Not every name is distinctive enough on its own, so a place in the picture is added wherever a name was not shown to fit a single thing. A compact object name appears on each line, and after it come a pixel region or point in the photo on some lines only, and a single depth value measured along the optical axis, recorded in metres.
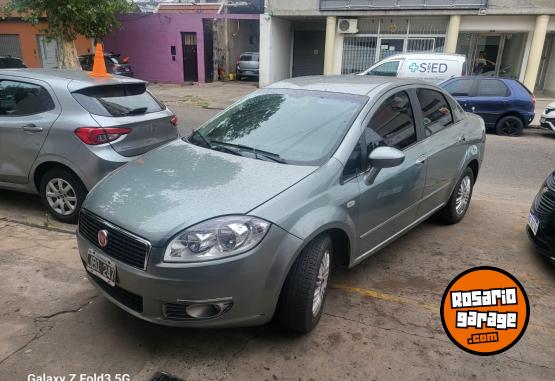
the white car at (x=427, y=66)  12.78
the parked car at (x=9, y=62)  13.84
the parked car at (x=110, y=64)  19.28
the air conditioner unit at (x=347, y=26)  18.90
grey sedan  2.51
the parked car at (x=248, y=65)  23.34
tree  13.77
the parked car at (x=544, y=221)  3.75
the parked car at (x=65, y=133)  4.50
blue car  10.86
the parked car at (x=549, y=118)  10.73
